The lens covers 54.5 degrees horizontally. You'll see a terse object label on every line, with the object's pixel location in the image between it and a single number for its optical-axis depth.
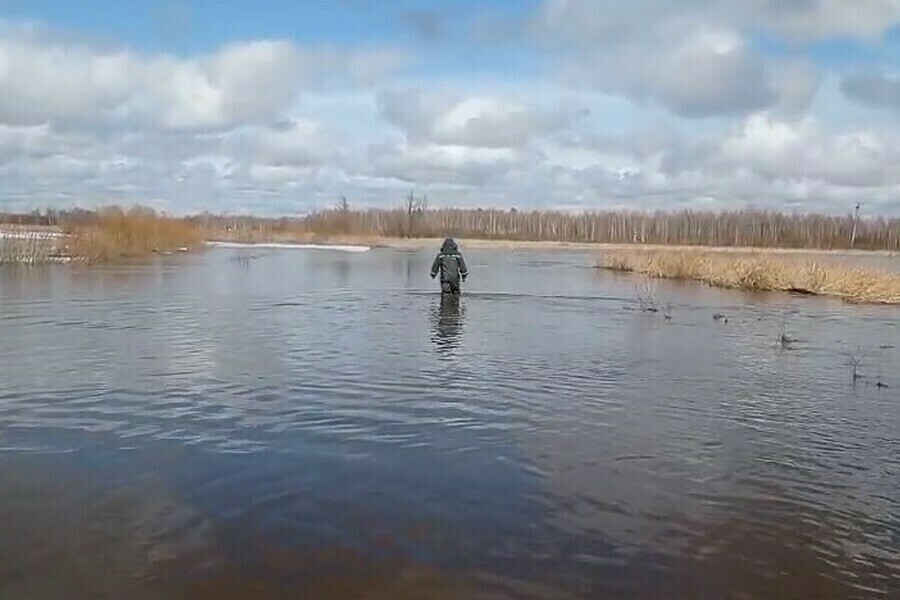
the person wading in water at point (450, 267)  24.88
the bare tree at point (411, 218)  129.62
